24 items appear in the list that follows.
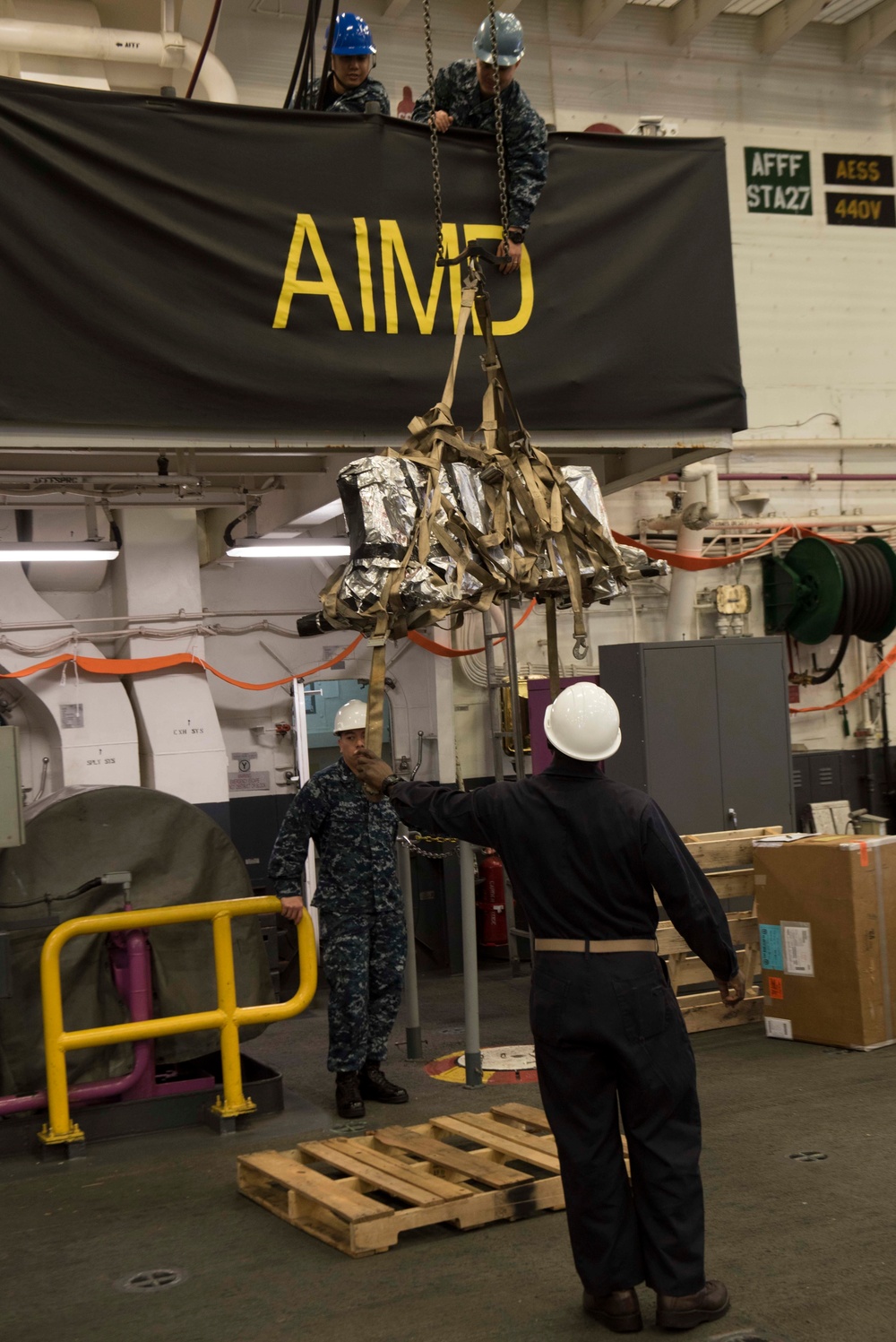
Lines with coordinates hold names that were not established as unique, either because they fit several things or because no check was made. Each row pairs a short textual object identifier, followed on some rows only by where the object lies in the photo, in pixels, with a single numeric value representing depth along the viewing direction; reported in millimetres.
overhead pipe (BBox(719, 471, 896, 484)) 13156
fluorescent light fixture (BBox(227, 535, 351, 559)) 9938
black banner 5602
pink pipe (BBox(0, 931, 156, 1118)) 6730
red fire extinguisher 11562
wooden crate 8234
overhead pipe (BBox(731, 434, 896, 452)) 13219
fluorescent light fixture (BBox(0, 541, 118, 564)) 9523
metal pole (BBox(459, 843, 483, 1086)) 7125
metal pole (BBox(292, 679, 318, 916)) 10891
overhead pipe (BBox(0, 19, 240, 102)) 9109
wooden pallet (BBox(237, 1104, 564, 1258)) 4949
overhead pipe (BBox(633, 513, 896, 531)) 12516
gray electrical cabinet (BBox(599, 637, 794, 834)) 9086
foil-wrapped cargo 4348
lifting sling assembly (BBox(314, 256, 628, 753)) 4363
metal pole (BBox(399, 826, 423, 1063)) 7789
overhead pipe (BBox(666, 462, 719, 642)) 11766
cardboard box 7445
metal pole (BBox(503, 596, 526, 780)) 8095
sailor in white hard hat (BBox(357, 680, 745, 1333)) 3953
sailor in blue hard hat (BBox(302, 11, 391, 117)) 6434
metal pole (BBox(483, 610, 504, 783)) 9752
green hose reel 12477
